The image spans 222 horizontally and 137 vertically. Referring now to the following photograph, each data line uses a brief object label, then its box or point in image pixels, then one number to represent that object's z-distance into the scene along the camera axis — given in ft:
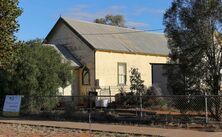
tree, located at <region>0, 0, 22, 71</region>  41.88
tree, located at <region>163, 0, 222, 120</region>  60.44
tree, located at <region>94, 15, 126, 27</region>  269.64
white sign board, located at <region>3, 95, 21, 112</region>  80.74
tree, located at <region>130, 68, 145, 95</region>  94.17
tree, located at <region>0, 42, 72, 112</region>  82.86
